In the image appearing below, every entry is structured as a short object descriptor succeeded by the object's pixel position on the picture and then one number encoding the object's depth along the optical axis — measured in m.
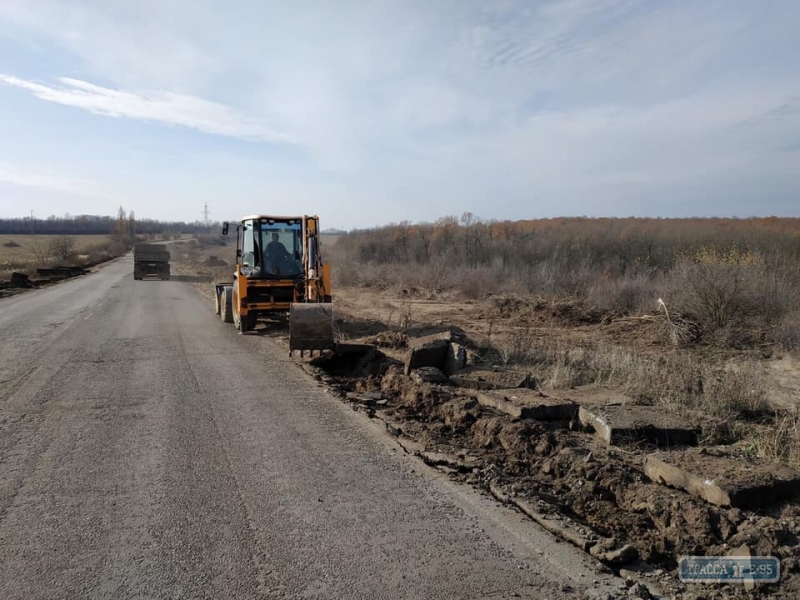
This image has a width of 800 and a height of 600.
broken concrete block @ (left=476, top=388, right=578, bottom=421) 7.37
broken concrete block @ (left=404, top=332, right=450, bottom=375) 10.16
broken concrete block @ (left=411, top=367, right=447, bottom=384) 9.48
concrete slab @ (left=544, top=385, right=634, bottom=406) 8.08
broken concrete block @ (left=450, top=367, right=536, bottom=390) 8.99
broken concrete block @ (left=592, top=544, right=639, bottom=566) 4.19
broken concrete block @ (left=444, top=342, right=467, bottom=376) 10.06
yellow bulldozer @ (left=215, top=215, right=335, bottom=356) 14.58
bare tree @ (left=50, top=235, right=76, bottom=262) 52.69
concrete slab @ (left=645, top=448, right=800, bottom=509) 4.95
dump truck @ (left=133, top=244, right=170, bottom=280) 38.44
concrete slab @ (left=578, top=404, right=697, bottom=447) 6.70
